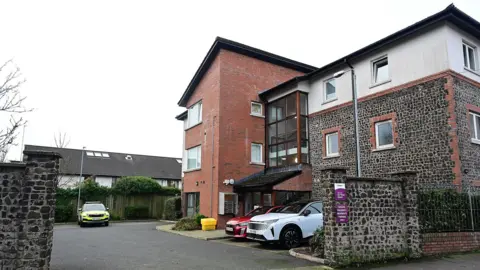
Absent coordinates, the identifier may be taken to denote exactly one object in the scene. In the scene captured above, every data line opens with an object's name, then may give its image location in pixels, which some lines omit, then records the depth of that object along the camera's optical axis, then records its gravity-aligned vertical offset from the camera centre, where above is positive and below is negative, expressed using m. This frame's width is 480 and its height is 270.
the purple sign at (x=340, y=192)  9.68 +0.09
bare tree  11.96 +2.22
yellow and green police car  23.41 -1.39
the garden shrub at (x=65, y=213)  27.36 -1.49
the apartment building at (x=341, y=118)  13.79 +3.74
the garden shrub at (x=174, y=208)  27.73 -1.09
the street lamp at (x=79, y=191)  28.47 -0.17
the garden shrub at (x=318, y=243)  10.59 -1.42
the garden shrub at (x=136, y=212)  30.58 -1.53
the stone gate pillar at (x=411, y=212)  10.68 -0.47
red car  14.84 -1.19
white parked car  12.58 -1.04
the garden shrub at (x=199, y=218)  20.30 -1.33
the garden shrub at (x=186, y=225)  19.85 -1.68
